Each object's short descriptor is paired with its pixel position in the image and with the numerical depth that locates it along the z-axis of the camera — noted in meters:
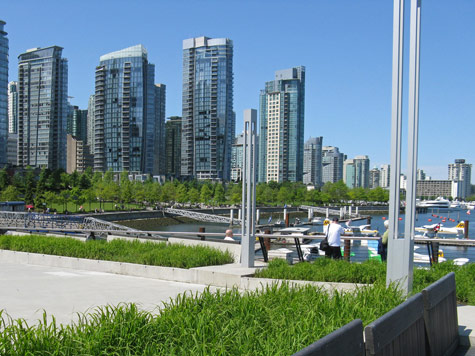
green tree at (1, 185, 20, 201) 72.94
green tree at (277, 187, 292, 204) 127.44
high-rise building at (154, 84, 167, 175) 177.39
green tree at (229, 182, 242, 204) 113.50
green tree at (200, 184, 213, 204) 109.49
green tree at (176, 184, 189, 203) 105.00
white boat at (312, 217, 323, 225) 78.50
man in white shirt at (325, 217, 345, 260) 11.76
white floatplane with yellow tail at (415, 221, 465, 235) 48.78
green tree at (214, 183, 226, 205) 110.89
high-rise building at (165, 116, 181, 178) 197.18
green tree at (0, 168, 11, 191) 86.06
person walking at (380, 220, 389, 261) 12.30
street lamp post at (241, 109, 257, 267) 10.98
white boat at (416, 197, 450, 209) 163.00
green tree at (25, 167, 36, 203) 75.88
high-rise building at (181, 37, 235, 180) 159.25
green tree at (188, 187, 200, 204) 106.35
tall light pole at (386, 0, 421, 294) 7.29
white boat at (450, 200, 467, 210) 184.71
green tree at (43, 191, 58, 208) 74.81
